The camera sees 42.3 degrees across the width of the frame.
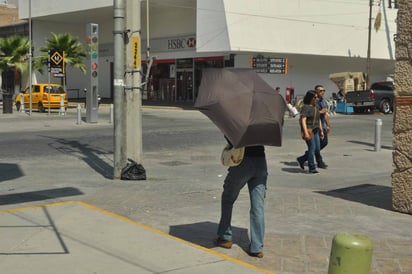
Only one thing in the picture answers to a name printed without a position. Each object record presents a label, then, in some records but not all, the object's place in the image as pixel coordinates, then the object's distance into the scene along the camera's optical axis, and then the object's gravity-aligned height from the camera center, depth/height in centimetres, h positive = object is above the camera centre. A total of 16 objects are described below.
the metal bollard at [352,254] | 358 -110
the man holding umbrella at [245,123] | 501 -31
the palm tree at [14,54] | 3972 +257
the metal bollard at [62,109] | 2869 -113
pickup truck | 3228 -43
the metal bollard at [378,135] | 1472 -121
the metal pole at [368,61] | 3706 +210
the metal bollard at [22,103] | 3105 -91
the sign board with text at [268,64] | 3653 +183
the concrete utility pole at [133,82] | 962 +13
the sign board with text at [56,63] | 2788 +130
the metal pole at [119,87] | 950 +3
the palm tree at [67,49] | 3988 +292
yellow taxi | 3109 -50
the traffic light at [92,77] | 2192 +51
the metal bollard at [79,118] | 2284 -130
